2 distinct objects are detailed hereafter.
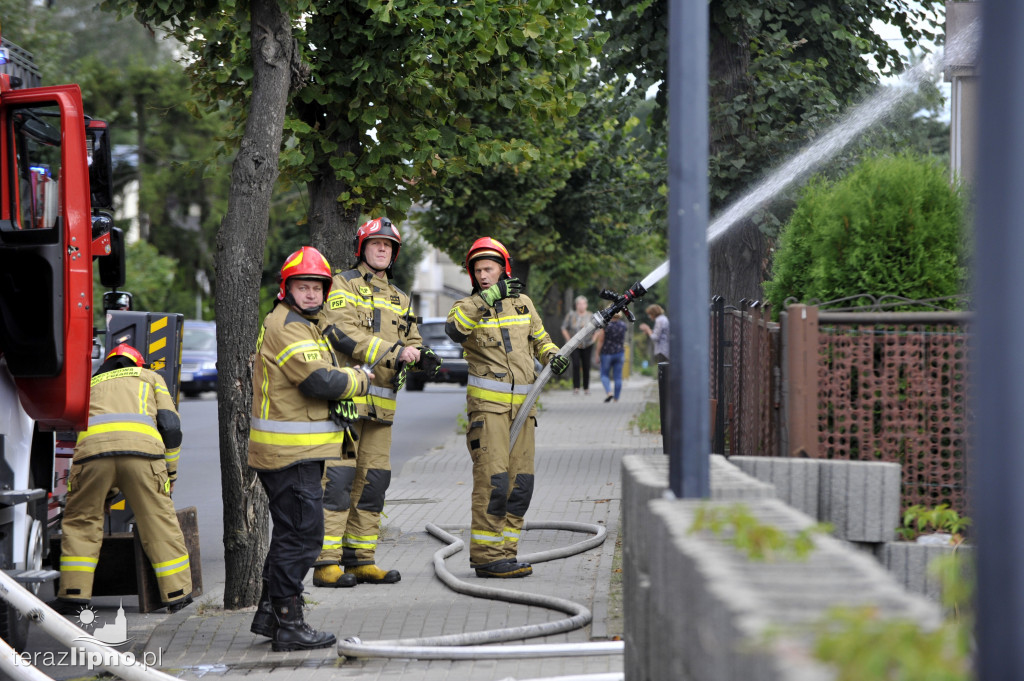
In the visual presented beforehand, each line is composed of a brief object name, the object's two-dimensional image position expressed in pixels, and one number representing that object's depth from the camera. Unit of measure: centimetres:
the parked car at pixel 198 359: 5228
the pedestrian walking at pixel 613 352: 4594
